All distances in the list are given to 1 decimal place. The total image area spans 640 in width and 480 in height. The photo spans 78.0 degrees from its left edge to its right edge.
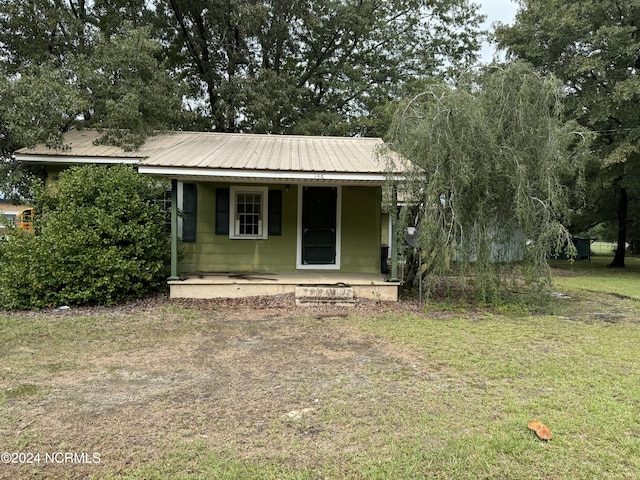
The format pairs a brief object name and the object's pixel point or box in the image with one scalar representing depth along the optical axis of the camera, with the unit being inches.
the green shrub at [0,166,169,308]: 253.4
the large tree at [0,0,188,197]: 304.3
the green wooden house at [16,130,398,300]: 323.0
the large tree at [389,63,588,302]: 243.4
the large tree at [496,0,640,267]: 476.7
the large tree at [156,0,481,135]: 593.3
